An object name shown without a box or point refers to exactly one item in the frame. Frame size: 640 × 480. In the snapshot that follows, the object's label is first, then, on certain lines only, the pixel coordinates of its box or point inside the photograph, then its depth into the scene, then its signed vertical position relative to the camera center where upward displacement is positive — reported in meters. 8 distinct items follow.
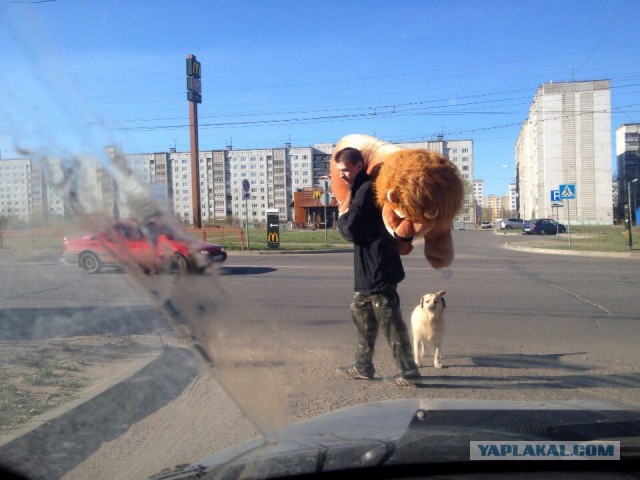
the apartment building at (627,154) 76.31 +8.51
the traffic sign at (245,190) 22.26 +1.18
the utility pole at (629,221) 23.09 -0.32
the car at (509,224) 64.89 -0.96
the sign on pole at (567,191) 23.89 +0.94
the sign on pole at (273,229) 23.89 -0.36
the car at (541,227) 47.34 -1.02
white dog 5.62 -1.03
